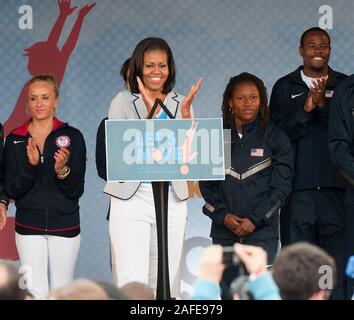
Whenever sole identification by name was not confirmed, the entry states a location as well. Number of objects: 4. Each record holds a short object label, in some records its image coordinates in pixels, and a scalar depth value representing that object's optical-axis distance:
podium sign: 11.43
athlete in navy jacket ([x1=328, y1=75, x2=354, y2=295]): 13.02
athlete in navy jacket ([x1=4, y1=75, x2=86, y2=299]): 13.35
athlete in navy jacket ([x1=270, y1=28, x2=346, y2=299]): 13.66
